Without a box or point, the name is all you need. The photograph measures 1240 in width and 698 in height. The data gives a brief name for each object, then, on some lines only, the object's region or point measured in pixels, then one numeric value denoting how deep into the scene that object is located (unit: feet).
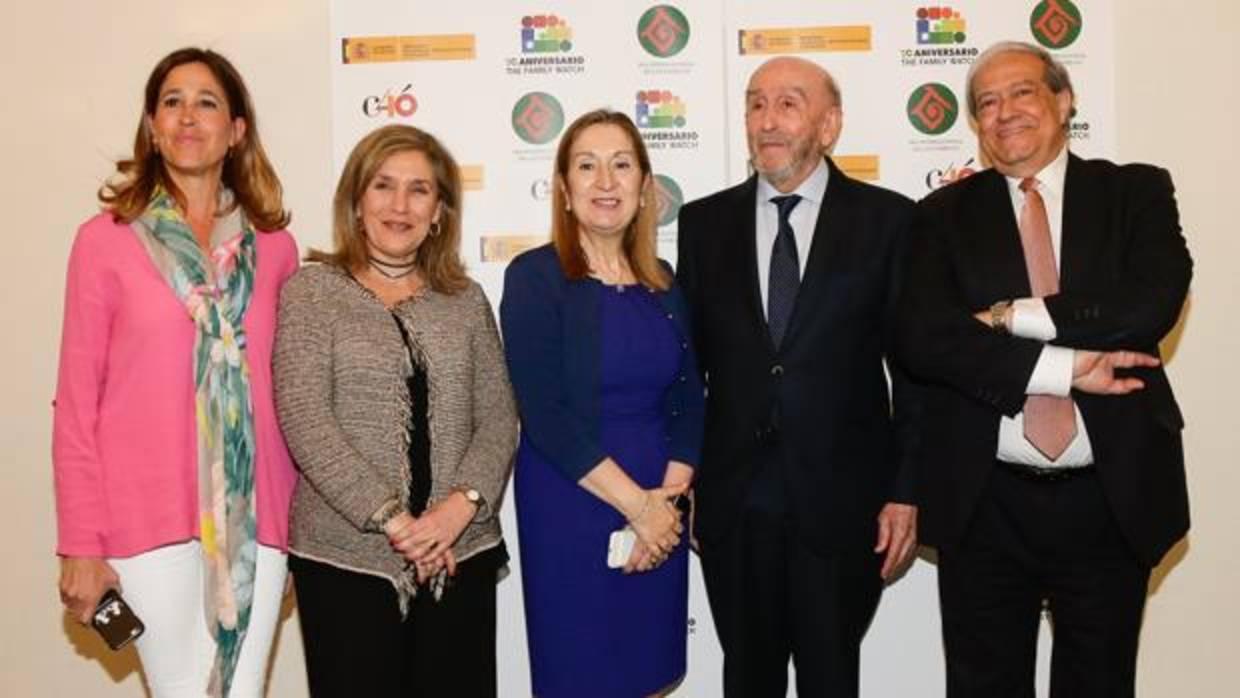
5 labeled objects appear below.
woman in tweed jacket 7.62
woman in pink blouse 7.90
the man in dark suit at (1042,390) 7.86
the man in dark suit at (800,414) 8.53
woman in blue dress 8.41
